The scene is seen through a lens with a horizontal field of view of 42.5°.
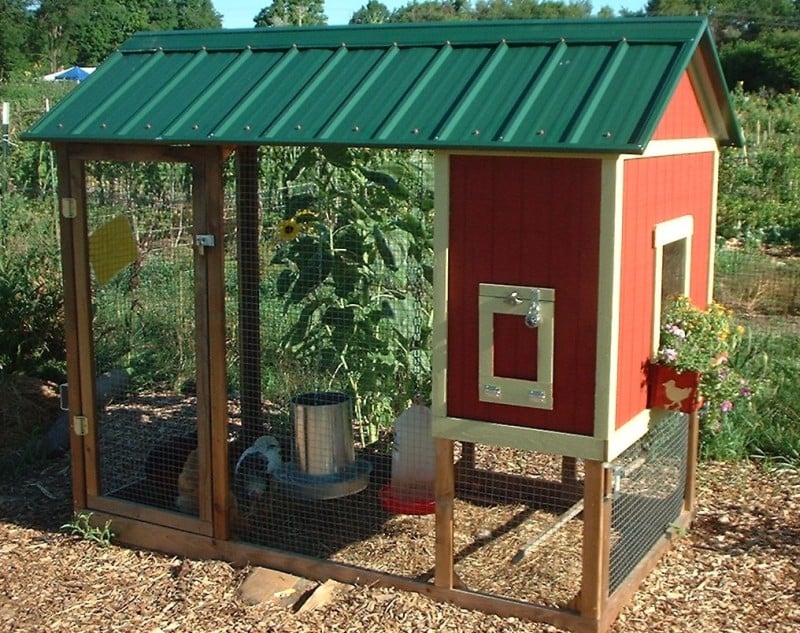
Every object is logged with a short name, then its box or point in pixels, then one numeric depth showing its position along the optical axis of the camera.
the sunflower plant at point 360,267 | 4.95
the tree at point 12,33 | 45.38
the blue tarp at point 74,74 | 36.00
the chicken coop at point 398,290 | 3.66
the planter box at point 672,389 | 3.87
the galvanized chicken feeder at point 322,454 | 4.83
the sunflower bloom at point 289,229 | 4.78
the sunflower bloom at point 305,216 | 4.84
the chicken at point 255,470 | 4.91
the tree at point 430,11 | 53.28
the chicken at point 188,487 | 4.87
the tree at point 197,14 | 74.19
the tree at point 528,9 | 53.66
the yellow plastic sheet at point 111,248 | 4.69
